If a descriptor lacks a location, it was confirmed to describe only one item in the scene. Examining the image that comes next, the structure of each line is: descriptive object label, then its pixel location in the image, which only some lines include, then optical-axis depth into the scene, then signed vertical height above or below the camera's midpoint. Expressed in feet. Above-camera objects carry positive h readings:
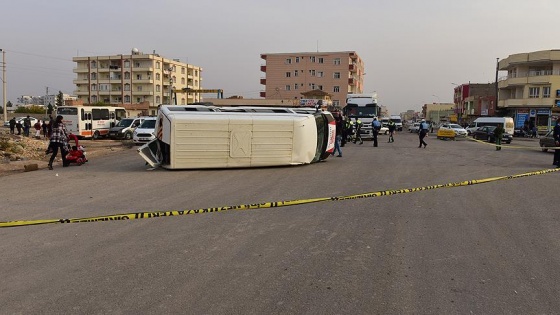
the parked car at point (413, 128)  186.58 -4.99
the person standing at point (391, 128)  96.79 -2.55
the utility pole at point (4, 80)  159.02 +10.88
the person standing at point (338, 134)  57.93 -2.49
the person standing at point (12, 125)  110.01 -3.77
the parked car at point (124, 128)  101.91 -3.82
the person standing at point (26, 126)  107.86 -3.88
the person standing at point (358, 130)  90.08 -2.93
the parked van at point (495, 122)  129.80 -1.27
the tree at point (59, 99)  333.74 +9.25
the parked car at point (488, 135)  112.82 -4.34
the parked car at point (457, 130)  125.56 -3.52
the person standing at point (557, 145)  50.07 -2.94
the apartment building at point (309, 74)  288.30 +27.38
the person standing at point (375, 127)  78.43 -1.92
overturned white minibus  41.63 -2.50
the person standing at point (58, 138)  44.98 -2.79
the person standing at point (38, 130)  102.65 -4.58
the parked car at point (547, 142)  72.53 -3.85
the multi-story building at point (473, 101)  242.58 +10.33
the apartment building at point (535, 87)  178.09 +13.34
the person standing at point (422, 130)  78.59 -2.32
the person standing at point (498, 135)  75.92 -2.98
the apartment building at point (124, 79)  296.71 +22.48
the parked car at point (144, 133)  82.02 -3.87
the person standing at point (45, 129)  104.32 -4.38
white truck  115.65 +2.37
